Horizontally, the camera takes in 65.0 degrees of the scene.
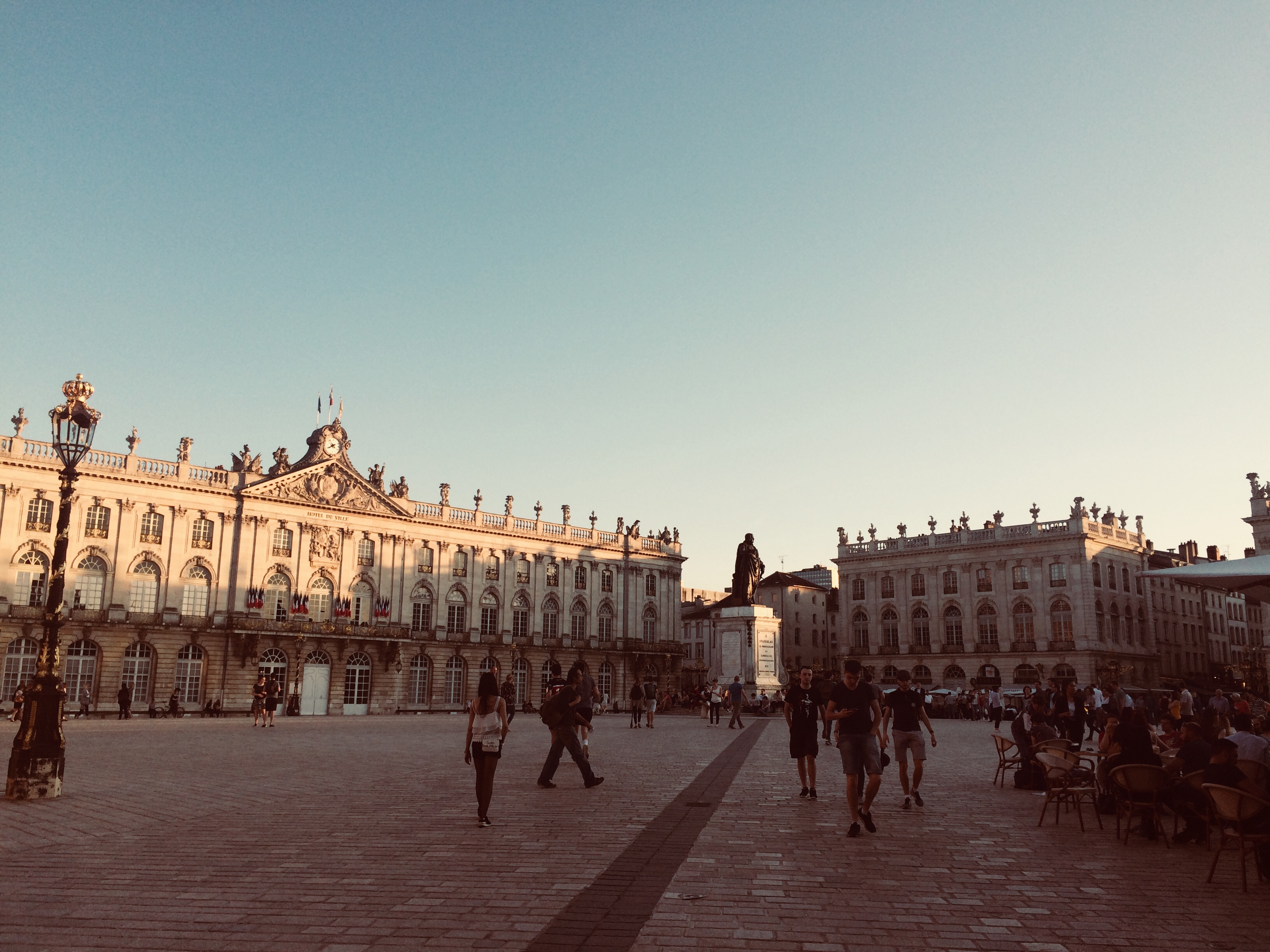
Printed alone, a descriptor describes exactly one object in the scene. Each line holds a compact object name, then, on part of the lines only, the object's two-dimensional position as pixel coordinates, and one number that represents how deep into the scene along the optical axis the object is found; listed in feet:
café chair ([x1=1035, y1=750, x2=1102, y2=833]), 35.73
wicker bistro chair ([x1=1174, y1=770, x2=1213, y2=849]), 31.04
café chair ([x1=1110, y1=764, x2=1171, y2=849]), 32.40
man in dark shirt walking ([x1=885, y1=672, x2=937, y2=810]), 41.29
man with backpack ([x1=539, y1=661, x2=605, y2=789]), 46.93
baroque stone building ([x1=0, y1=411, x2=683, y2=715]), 162.50
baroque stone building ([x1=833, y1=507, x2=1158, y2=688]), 234.17
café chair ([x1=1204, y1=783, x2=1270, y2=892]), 25.90
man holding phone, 34.09
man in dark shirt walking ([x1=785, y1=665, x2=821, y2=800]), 44.14
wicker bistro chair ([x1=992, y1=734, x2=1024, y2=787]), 49.52
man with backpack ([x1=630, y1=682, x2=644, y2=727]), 116.88
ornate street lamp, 41.29
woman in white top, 34.83
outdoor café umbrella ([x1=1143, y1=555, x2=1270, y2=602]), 45.34
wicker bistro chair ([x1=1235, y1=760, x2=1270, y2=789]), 28.81
